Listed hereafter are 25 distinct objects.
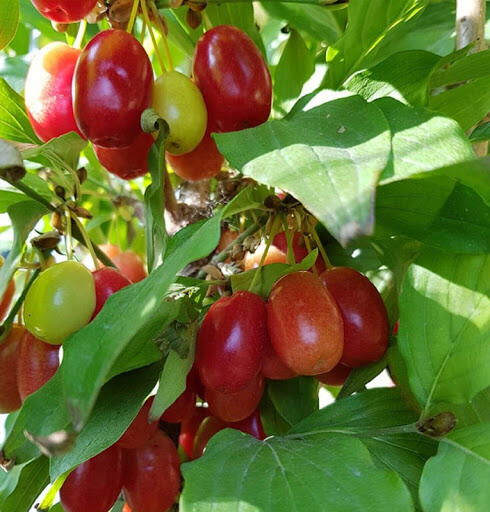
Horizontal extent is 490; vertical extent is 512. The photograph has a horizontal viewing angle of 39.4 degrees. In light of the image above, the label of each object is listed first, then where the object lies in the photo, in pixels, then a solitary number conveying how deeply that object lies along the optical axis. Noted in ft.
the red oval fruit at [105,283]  0.43
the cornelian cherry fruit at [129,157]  0.50
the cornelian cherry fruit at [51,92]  0.48
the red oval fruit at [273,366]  0.44
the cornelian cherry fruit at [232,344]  0.42
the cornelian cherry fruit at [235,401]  0.45
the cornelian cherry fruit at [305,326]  0.40
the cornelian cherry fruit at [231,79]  0.47
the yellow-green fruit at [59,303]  0.41
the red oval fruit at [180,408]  0.46
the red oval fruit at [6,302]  0.50
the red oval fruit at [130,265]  0.69
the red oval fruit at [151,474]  0.47
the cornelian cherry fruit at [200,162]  0.52
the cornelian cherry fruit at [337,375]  0.50
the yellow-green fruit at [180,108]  0.46
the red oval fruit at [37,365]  0.44
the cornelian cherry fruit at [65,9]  0.47
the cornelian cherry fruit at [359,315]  0.44
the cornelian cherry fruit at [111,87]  0.44
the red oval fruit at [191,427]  0.55
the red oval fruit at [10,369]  0.48
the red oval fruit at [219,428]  0.50
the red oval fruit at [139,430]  0.43
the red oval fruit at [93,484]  0.45
